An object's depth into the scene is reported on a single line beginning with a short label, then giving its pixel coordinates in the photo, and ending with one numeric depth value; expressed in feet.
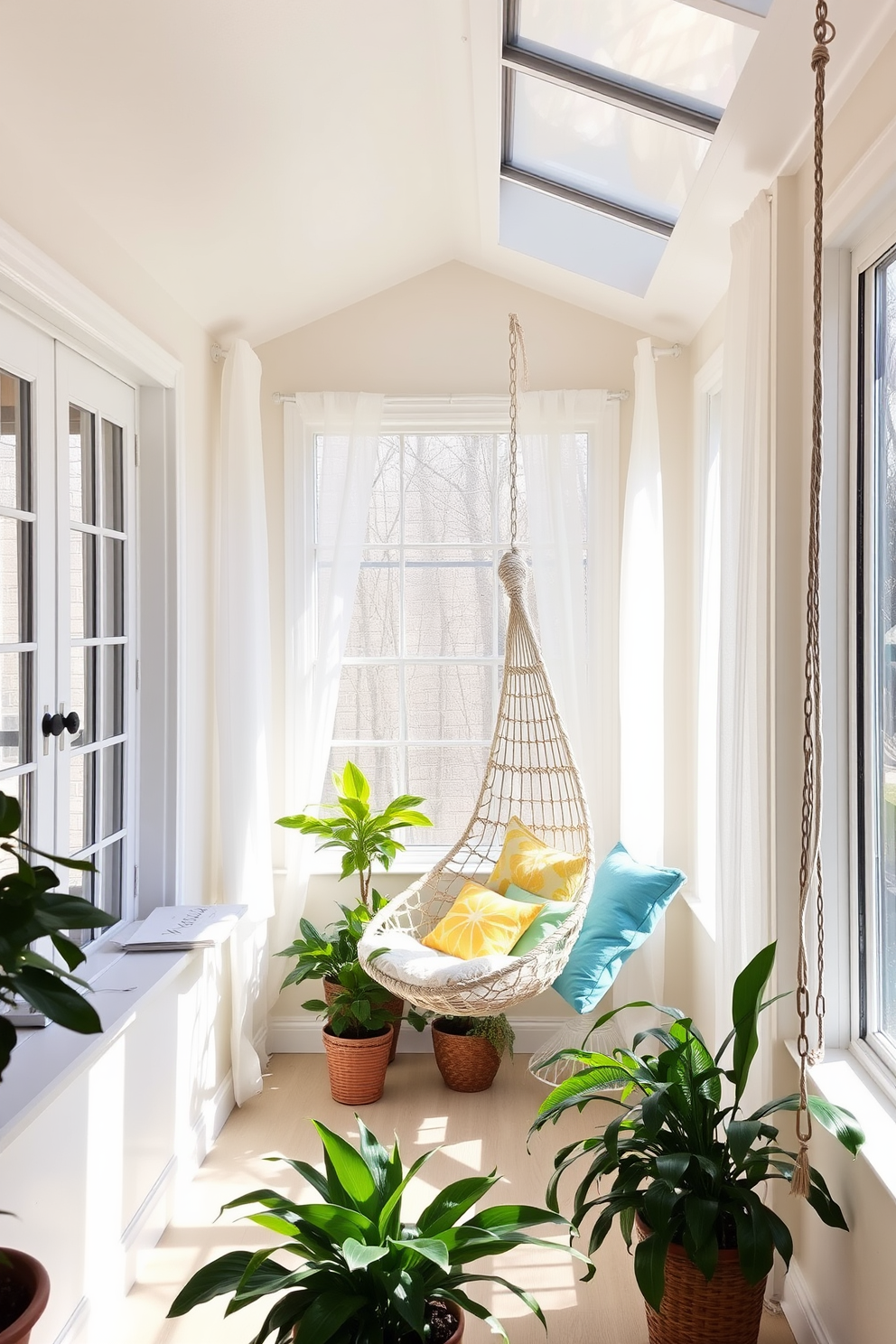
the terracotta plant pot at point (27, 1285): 4.30
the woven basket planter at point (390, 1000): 11.14
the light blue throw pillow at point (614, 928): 10.31
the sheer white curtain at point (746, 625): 7.35
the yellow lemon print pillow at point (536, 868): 10.73
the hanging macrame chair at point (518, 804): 9.72
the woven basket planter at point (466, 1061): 10.96
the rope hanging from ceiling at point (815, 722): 5.61
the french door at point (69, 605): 7.35
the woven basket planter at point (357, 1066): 10.71
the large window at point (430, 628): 12.63
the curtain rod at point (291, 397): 12.12
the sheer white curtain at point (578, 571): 11.96
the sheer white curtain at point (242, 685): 10.77
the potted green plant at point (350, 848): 11.09
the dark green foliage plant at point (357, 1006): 10.77
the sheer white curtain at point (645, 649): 11.35
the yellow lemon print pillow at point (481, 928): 10.25
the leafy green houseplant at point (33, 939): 3.81
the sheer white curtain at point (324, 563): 12.07
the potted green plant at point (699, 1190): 5.91
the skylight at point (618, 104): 7.04
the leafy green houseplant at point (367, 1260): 5.15
